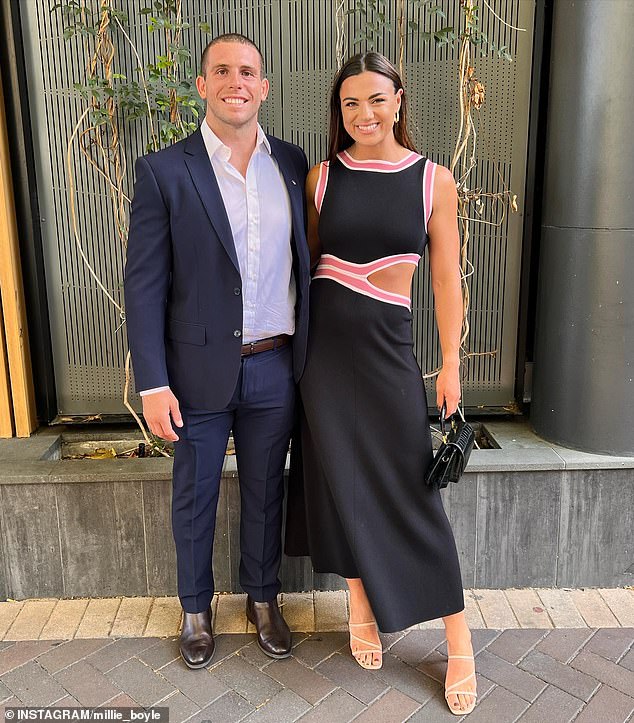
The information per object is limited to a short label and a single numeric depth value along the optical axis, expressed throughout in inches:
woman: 99.5
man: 98.6
